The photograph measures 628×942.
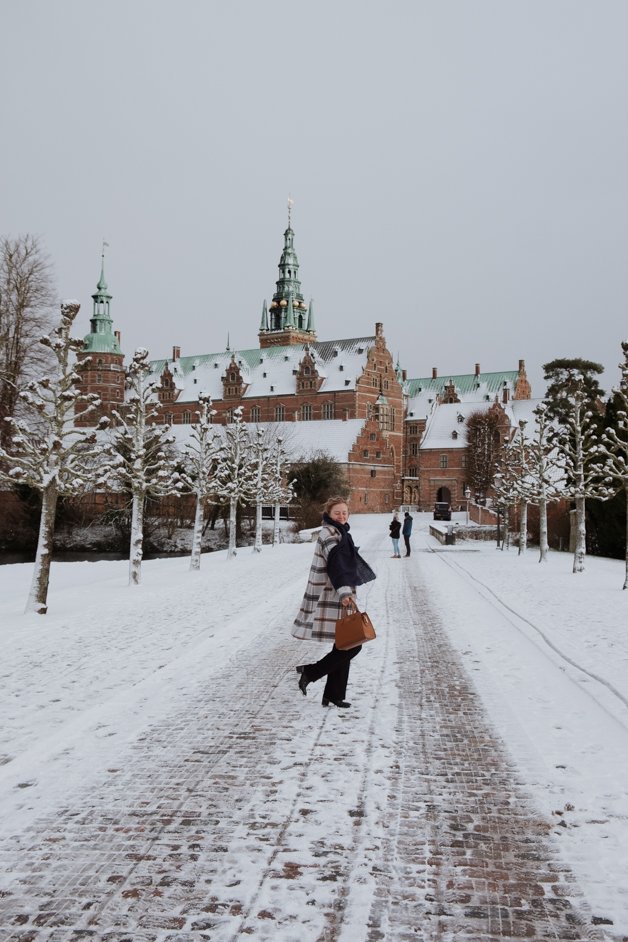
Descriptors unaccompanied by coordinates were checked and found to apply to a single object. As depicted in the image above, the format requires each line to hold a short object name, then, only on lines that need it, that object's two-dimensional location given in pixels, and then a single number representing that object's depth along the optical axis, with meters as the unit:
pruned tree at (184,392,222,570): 28.80
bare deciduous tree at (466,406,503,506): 81.31
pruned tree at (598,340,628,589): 20.62
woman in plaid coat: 6.91
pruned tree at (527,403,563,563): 30.80
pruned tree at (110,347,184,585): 21.98
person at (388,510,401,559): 31.36
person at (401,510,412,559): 31.64
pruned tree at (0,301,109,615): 15.23
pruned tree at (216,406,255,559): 33.53
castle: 82.81
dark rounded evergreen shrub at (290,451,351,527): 64.44
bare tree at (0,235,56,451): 32.44
